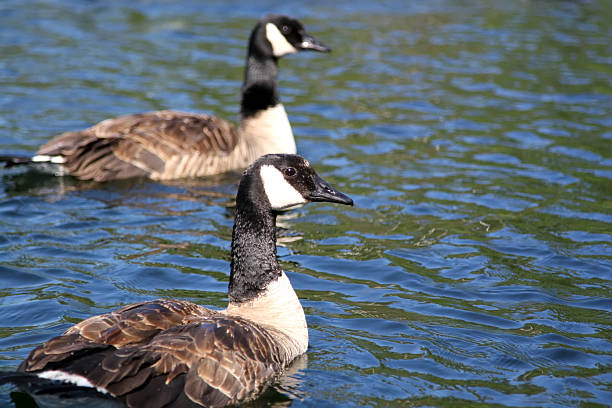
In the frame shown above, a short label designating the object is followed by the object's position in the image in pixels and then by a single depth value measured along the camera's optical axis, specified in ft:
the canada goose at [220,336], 38.78
